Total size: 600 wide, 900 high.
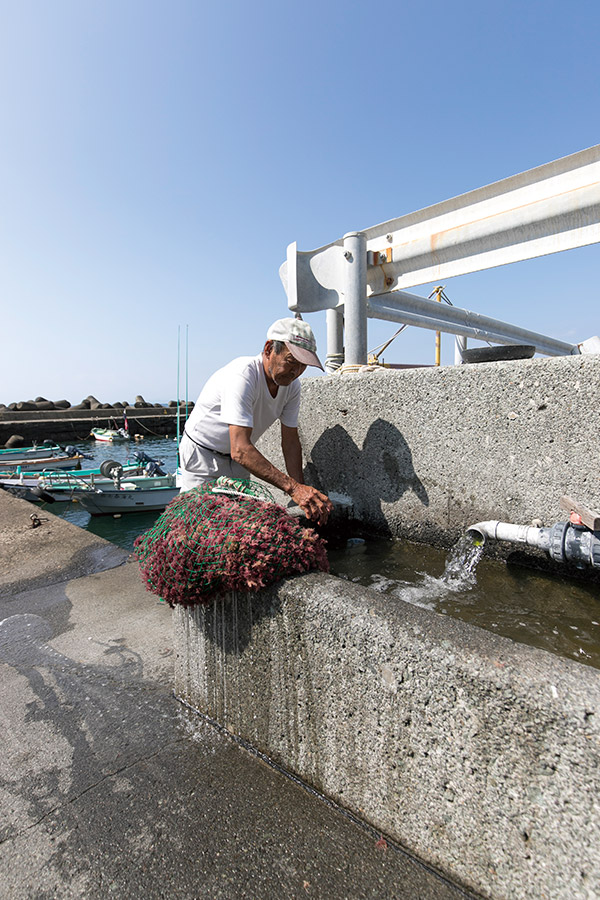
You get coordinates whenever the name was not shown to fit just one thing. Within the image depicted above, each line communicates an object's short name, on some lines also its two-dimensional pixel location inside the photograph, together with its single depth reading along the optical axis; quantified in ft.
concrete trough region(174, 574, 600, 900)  3.67
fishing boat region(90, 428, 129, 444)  108.78
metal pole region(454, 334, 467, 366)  25.89
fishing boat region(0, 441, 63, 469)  75.66
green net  5.90
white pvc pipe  7.91
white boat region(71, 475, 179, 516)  49.32
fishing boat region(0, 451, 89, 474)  64.13
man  8.86
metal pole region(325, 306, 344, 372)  15.53
